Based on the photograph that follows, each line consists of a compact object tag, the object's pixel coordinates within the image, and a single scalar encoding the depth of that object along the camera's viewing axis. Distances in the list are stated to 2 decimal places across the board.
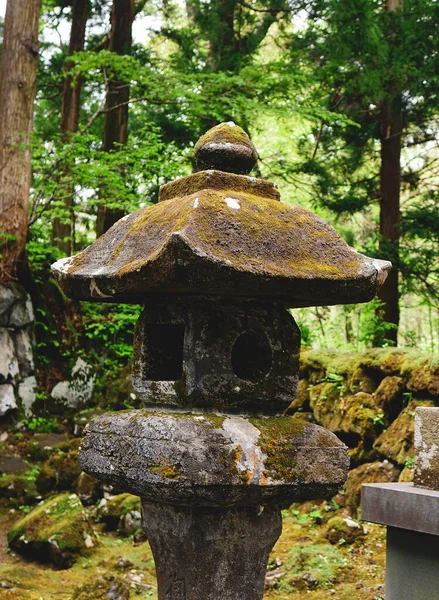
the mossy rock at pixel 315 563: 5.19
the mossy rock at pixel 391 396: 6.21
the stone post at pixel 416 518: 3.69
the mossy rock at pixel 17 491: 7.91
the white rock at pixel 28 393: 9.67
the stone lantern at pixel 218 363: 2.66
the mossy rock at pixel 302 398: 7.74
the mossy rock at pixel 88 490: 7.81
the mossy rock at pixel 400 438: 5.76
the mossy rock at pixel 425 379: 5.66
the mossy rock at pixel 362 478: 5.88
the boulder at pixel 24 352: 9.73
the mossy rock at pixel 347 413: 6.41
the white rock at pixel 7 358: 9.27
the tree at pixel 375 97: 8.99
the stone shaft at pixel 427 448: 3.86
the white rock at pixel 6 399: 9.28
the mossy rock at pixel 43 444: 8.92
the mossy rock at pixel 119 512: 7.14
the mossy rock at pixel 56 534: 6.26
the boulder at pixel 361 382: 6.74
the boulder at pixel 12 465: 8.53
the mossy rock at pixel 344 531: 5.70
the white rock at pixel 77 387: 10.19
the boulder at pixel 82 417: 9.36
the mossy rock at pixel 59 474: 7.96
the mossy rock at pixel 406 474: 5.34
